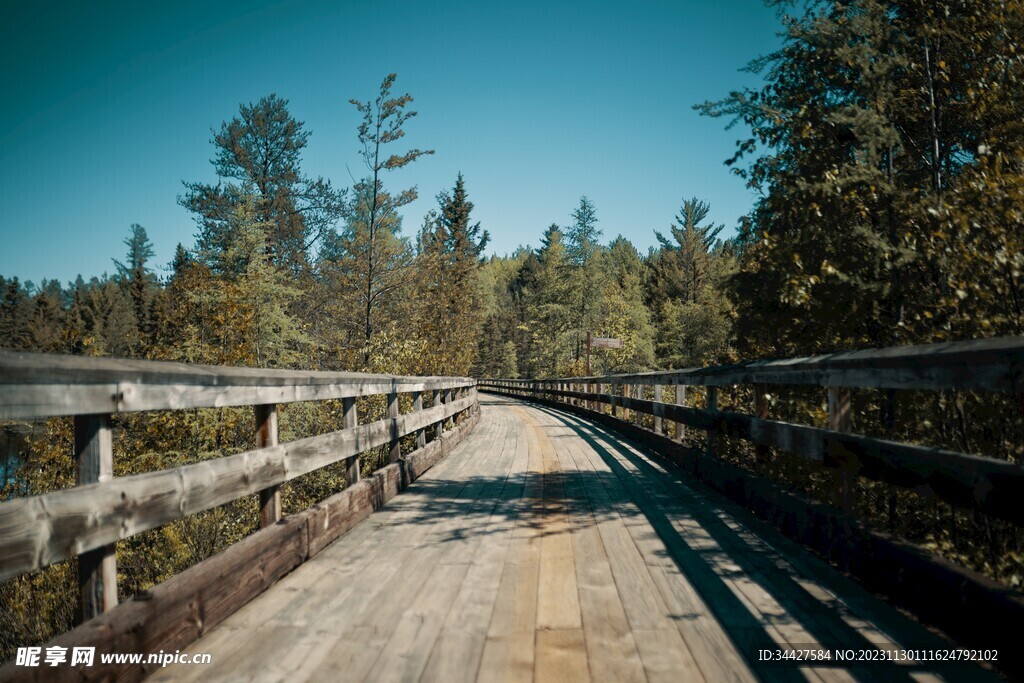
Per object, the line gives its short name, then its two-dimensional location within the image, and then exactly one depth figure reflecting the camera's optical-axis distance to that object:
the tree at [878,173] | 6.01
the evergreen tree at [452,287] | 21.16
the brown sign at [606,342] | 19.28
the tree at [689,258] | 53.94
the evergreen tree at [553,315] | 50.28
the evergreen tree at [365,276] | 19.30
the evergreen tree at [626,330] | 45.22
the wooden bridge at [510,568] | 2.07
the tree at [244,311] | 15.75
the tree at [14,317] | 63.50
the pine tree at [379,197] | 18.88
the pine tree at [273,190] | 26.75
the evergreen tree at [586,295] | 50.97
